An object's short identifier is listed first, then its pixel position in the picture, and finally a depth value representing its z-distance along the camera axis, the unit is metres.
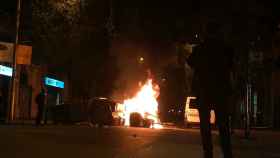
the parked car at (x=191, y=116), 37.38
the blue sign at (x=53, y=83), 44.73
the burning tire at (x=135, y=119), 36.06
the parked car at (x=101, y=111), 30.92
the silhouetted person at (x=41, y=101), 28.01
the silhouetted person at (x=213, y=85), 8.37
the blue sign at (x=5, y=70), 34.09
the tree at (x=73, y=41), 36.56
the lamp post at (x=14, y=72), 30.16
